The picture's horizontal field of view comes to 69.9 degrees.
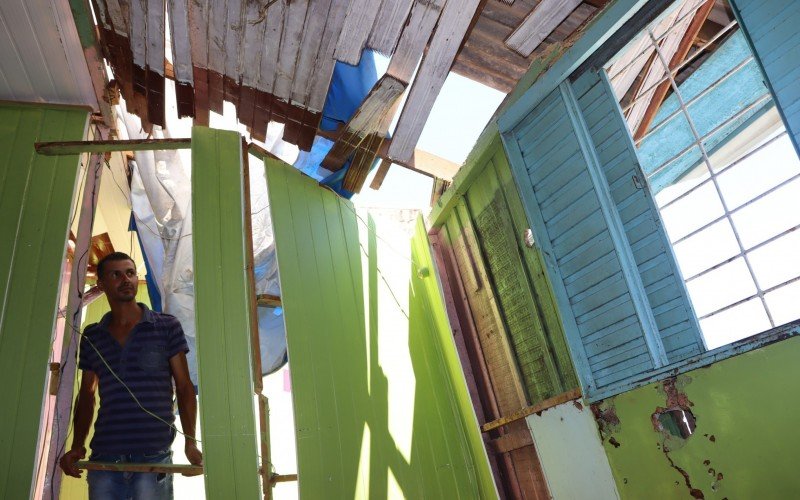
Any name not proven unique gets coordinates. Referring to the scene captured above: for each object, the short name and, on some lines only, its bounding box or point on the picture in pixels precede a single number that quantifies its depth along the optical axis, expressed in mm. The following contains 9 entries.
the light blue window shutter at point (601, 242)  3135
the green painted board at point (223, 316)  2381
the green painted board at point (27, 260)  2588
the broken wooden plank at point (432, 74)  3552
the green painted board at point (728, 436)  2488
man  2662
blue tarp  3787
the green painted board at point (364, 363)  2846
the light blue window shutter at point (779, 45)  2527
